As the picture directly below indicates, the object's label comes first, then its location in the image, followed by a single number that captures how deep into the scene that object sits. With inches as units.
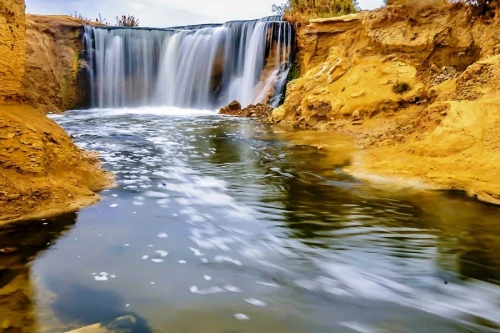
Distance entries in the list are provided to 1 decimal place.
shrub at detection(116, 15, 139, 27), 943.5
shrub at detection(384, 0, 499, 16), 370.2
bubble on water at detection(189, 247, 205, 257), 136.0
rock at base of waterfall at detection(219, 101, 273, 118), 550.7
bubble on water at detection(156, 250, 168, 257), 133.1
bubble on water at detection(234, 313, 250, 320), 100.5
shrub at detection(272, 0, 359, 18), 634.8
